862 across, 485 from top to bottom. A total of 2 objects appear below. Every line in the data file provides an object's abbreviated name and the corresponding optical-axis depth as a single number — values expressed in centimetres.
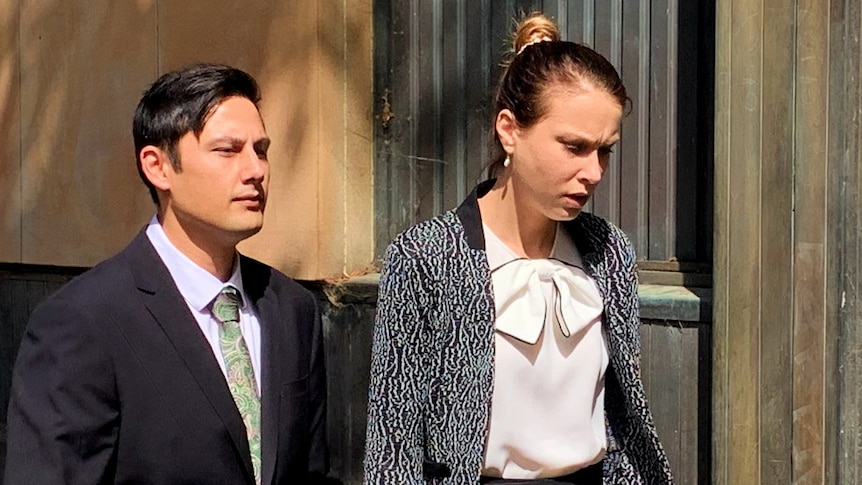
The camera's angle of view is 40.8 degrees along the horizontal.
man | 252
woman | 262
